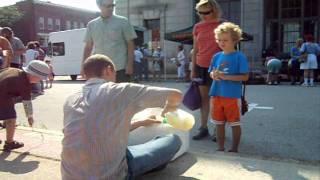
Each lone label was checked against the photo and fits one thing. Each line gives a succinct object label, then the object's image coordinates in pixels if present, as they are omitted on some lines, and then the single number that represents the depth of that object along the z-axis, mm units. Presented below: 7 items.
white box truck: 16626
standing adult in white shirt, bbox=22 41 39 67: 10711
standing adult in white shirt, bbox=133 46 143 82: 14044
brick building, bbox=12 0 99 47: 38100
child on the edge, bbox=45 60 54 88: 11920
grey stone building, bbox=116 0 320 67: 16015
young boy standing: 3502
